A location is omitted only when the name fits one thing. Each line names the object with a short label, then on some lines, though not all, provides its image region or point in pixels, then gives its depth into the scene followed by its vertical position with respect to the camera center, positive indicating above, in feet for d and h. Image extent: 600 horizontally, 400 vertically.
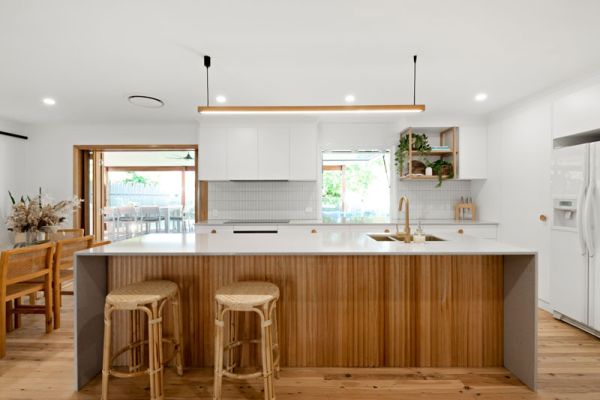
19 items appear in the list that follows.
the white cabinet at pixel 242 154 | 15.24 +1.88
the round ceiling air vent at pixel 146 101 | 12.08 +3.44
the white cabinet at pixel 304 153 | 15.24 +1.93
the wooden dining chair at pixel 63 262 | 10.14 -2.16
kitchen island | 7.77 -2.44
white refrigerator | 9.29 -1.14
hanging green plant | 15.14 +2.19
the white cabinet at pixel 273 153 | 15.24 +1.92
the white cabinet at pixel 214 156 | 15.25 +1.79
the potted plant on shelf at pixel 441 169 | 15.30 +1.24
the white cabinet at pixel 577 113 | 9.51 +2.48
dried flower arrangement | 9.86 -0.60
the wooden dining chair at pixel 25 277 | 8.32 -2.14
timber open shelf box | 15.23 +2.04
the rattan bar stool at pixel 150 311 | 6.25 -2.18
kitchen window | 20.40 +0.70
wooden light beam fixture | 8.95 +2.31
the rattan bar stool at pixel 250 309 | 6.16 -2.24
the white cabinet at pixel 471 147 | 15.10 +2.19
